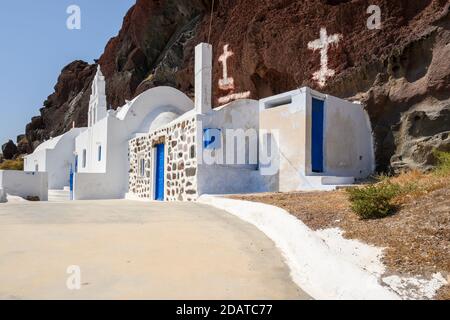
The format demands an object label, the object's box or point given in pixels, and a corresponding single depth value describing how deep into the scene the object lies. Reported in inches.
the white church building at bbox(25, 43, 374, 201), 426.3
